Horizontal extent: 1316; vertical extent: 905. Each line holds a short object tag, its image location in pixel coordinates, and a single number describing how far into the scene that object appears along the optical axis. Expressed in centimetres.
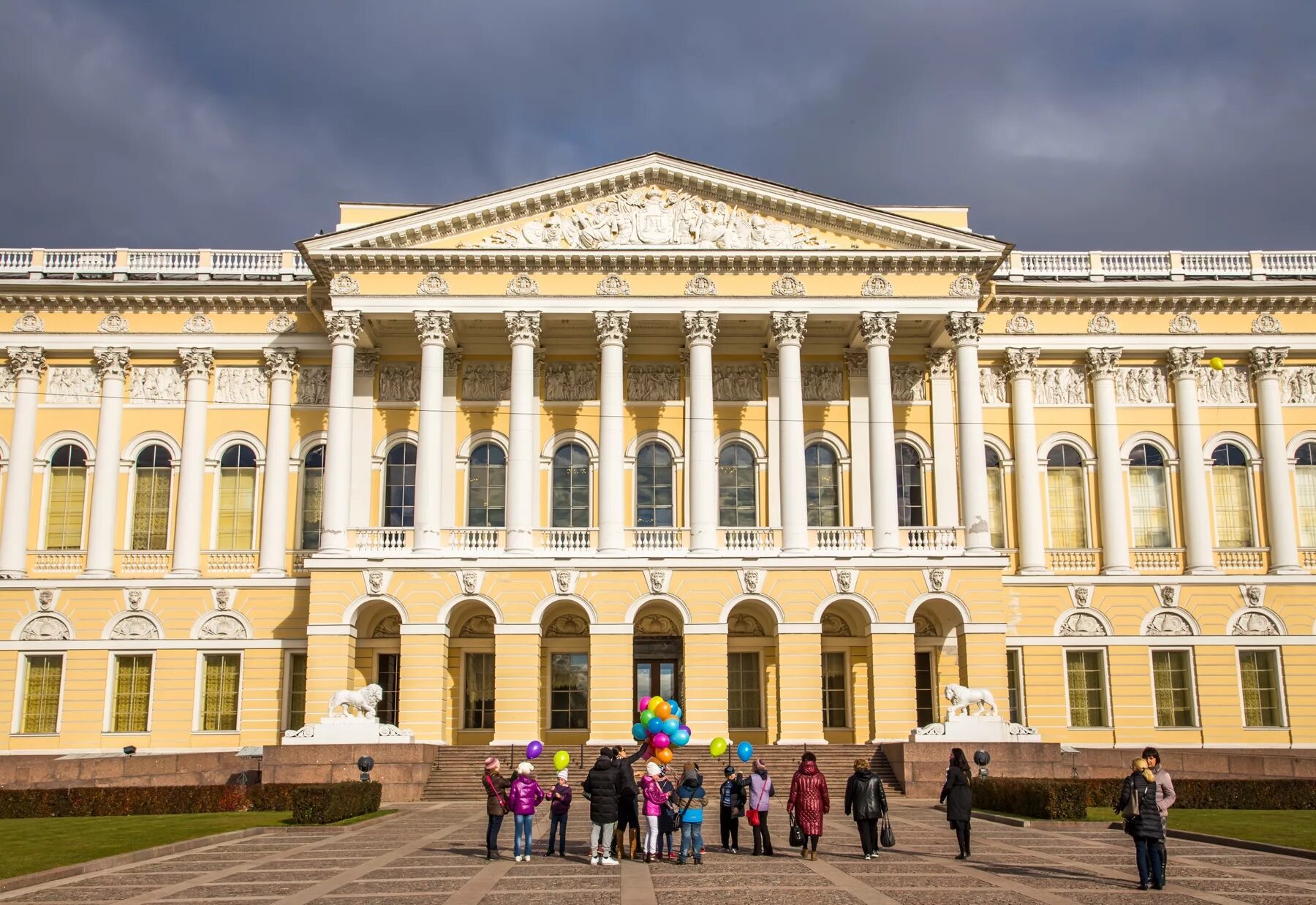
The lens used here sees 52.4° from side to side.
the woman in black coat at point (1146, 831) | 1745
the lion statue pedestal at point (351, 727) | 3675
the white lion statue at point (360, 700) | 3691
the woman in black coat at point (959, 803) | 2070
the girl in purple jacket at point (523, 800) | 2106
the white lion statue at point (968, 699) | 3734
